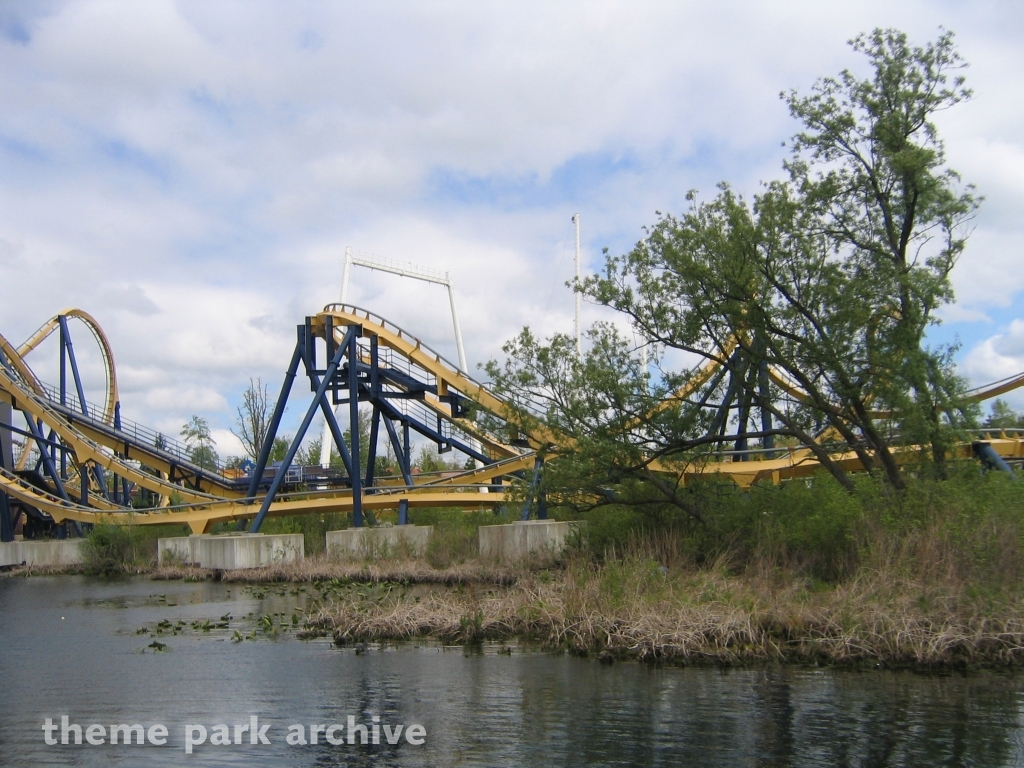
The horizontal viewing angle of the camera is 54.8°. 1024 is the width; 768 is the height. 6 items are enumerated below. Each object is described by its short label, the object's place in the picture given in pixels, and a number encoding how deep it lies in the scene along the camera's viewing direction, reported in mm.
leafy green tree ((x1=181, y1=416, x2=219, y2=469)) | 69625
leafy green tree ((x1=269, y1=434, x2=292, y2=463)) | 61094
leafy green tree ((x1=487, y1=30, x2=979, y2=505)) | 17953
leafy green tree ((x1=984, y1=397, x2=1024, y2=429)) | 29703
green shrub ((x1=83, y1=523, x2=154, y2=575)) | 35469
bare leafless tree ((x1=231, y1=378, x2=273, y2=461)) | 59931
